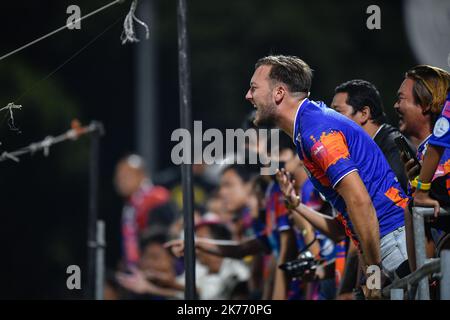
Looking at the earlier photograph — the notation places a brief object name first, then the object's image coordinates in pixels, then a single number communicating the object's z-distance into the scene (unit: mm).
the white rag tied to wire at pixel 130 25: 12090
